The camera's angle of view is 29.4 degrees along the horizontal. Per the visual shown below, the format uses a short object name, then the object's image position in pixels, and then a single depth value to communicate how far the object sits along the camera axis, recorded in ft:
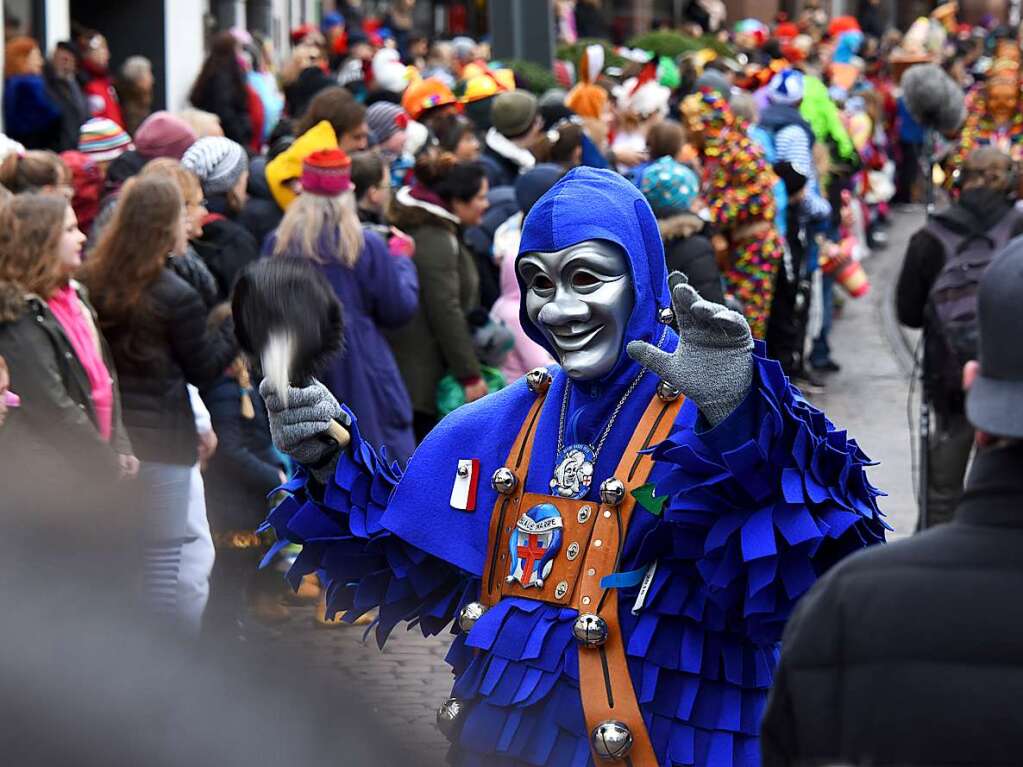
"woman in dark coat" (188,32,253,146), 42.78
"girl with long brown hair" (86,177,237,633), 19.65
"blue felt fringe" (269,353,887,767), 10.18
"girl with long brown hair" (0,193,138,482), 17.58
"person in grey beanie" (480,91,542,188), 32.45
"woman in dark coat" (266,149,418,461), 22.44
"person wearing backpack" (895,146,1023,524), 24.11
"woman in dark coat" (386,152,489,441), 24.68
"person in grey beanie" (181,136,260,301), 23.98
